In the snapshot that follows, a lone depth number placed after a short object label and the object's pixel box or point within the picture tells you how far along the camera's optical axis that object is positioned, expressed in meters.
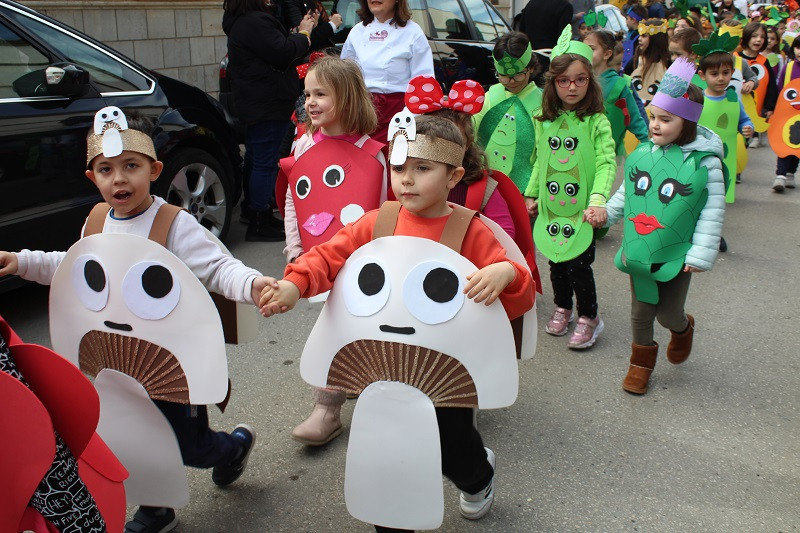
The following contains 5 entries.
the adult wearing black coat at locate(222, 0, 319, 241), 5.91
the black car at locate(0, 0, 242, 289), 4.50
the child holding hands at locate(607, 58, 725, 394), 3.64
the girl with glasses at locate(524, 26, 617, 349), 4.25
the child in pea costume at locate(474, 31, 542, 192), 4.44
